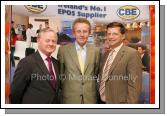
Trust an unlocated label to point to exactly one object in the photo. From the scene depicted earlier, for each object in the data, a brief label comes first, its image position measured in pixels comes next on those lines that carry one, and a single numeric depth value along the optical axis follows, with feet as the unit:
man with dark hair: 5.92
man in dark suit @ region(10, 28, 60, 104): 5.88
